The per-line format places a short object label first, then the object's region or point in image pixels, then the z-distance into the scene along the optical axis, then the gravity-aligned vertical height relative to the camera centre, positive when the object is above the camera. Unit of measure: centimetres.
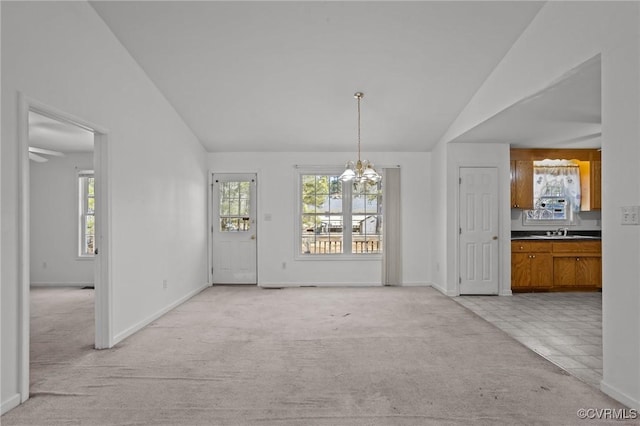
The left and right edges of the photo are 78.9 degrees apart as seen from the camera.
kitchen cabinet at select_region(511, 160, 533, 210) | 642 +54
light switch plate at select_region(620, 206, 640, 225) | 241 -2
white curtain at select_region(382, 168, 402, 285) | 675 -42
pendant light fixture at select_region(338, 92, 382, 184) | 432 +43
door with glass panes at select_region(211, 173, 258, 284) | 693 -36
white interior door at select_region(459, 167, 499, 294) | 600 -30
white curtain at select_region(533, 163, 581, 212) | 682 +54
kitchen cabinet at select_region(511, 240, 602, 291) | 611 -82
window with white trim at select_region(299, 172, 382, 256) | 694 -8
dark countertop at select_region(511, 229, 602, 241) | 619 -40
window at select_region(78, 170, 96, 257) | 709 -2
